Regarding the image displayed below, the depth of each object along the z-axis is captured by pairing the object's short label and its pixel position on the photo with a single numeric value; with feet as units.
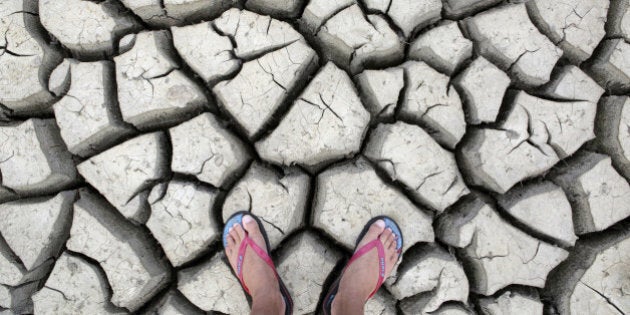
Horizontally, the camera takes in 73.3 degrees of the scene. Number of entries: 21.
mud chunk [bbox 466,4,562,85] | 5.78
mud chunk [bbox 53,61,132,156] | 5.48
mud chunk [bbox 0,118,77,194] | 5.51
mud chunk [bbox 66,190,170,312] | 5.31
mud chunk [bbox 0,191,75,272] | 5.45
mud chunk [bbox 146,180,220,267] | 5.33
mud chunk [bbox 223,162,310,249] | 5.41
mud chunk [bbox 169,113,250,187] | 5.39
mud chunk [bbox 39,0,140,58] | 5.69
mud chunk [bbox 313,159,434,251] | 5.45
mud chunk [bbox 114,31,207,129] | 5.47
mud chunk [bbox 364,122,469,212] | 5.50
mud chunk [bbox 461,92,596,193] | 5.55
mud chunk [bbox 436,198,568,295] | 5.41
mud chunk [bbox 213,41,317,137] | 5.49
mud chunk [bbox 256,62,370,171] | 5.49
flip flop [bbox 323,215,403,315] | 5.21
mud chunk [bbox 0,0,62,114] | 5.67
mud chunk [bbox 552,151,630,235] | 5.57
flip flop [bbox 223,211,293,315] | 5.13
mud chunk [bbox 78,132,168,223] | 5.37
